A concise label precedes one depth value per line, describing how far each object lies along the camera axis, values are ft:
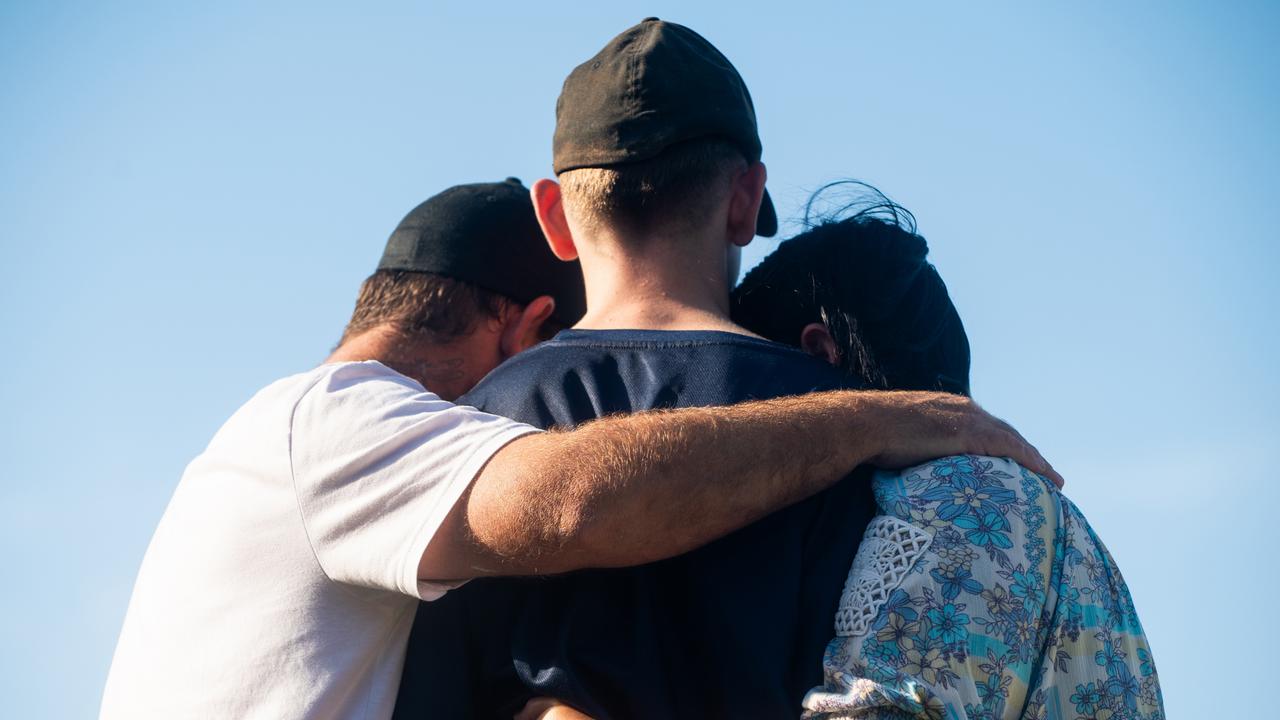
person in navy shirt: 16.72
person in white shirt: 16.22
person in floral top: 16.02
